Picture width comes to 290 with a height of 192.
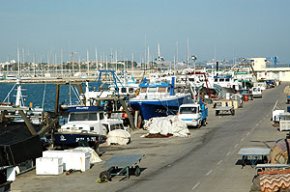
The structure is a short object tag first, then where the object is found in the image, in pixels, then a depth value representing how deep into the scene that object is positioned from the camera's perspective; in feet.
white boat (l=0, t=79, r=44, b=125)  119.44
